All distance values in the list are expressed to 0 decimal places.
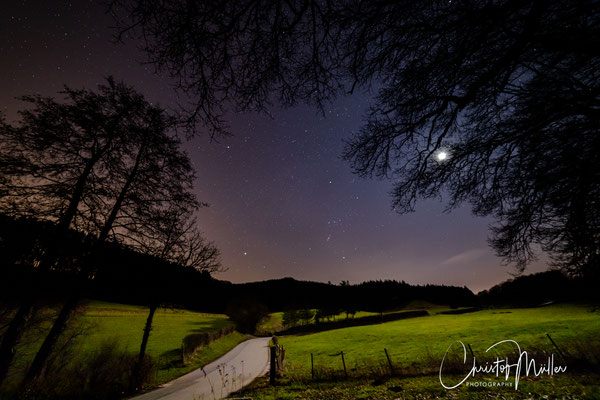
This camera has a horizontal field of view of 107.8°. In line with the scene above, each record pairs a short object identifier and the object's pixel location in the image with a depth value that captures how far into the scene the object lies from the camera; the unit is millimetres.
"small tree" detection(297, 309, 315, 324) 59675
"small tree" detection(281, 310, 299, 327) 57441
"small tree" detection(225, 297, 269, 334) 56344
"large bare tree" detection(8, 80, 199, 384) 6391
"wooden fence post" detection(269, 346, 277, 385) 9901
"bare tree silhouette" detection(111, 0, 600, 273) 3242
